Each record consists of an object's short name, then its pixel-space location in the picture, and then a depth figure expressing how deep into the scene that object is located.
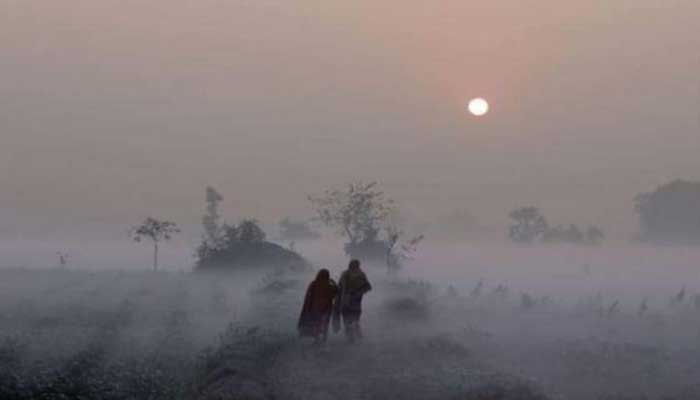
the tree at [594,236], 155.45
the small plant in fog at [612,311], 40.56
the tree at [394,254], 70.07
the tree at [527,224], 144.88
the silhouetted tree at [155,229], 80.25
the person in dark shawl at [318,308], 27.31
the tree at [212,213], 98.56
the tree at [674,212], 153.62
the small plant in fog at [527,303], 44.44
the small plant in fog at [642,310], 41.29
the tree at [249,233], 68.38
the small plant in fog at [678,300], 49.19
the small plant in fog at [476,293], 51.02
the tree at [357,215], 78.50
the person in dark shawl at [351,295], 27.95
